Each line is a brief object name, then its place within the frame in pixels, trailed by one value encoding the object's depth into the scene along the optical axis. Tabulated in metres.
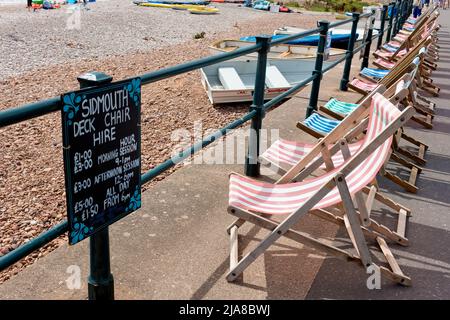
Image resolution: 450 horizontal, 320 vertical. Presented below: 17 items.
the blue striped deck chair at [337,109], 5.29
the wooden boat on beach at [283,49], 14.06
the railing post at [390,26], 13.72
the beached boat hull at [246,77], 10.34
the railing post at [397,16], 15.48
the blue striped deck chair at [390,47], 10.75
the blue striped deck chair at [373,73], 7.83
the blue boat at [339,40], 17.68
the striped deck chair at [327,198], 2.84
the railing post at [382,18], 11.58
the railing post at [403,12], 18.32
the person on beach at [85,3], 37.30
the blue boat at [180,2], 44.28
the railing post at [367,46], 9.26
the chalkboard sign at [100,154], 2.17
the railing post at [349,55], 7.71
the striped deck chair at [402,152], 4.38
